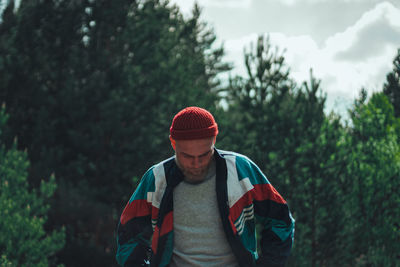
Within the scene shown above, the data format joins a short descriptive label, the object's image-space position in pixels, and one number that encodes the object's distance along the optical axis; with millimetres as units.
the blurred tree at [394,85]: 18031
